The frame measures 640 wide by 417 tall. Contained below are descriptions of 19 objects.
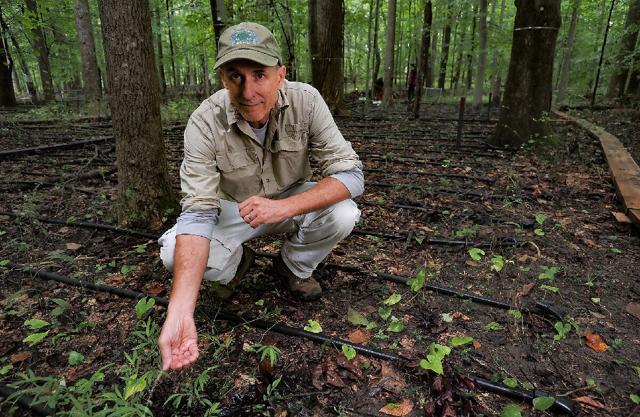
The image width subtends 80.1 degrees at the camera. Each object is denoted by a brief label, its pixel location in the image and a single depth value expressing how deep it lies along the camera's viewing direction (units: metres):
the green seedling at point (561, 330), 1.90
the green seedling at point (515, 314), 2.06
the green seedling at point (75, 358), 1.77
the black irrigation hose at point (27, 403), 1.49
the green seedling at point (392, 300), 2.23
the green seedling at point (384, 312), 2.12
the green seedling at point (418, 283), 2.25
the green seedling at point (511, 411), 1.42
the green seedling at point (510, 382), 1.63
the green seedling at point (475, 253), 2.57
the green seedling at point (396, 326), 2.00
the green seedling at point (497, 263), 2.47
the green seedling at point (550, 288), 2.28
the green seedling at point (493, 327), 2.00
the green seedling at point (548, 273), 2.32
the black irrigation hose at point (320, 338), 1.54
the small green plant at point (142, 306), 1.86
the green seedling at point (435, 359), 1.62
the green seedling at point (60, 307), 2.08
